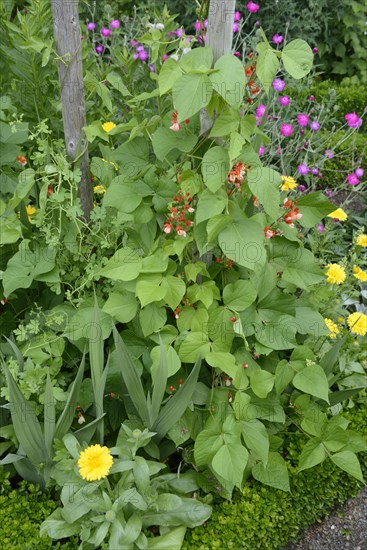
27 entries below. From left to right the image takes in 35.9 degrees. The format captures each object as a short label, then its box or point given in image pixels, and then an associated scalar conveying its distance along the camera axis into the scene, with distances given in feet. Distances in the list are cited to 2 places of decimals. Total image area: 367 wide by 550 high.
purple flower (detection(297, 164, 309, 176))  8.73
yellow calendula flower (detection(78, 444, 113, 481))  4.81
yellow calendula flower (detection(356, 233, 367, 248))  7.38
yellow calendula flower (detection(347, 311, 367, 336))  6.84
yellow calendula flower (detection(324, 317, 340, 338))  6.87
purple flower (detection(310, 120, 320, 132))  9.22
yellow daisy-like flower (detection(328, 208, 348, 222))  7.21
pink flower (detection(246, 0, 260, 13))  10.03
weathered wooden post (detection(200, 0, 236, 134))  4.73
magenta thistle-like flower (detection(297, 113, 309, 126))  9.44
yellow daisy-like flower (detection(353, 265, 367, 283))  7.17
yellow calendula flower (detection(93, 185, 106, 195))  6.57
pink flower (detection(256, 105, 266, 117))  8.76
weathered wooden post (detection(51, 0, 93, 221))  5.80
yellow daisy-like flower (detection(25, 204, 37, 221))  6.48
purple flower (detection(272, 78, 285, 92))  9.19
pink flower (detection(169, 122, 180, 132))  4.97
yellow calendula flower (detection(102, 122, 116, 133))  6.86
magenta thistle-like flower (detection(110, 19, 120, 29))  9.62
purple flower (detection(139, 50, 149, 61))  9.57
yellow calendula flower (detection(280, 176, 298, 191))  6.97
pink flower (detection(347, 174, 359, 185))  8.71
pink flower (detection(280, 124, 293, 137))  8.75
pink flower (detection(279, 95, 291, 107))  9.00
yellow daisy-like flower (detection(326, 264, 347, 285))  6.73
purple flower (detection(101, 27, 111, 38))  9.64
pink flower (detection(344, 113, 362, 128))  9.39
